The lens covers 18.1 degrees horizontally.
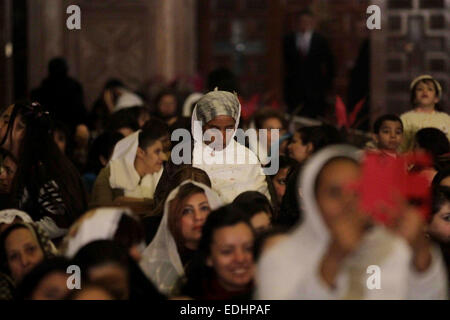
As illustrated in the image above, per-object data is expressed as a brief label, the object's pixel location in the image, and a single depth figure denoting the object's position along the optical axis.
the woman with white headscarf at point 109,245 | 5.48
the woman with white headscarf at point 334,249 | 4.62
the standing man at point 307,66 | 17.30
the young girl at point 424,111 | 10.65
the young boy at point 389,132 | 9.96
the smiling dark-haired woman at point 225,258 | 5.73
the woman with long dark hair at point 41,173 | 8.05
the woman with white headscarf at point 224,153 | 8.55
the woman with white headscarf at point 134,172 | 9.40
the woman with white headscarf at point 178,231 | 6.83
